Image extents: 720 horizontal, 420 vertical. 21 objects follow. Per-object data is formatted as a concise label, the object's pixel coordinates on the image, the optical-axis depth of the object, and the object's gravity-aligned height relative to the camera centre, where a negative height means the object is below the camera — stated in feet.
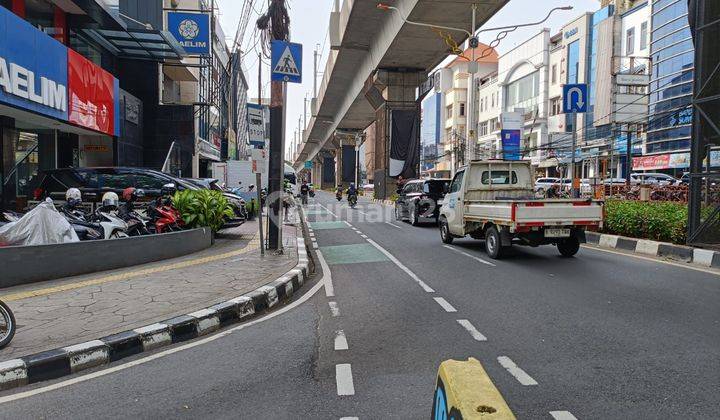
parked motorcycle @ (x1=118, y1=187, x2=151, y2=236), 33.96 -1.88
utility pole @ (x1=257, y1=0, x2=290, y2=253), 35.42 +2.10
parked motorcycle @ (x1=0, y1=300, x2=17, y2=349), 15.62 -4.07
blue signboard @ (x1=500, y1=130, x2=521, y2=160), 94.84 +10.08
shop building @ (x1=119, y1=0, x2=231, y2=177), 74.64 +16.92
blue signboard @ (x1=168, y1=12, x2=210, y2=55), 75.61 +23.49
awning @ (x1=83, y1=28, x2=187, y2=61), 62.54 +18.95
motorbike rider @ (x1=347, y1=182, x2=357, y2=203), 96.68 -0.31
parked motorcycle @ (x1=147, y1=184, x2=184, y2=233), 35.32 -1.90
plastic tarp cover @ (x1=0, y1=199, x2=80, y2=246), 25.04 -1.98
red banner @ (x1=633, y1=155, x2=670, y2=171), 122.11 +8.39
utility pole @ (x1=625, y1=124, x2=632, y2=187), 88.23 +5.73
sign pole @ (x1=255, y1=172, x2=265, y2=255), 32.61 -1.03
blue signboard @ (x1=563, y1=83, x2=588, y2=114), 51.21 +9.67
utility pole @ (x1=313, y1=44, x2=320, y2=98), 202.23 +45.96
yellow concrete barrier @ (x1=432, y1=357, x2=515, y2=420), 5.75 -2.39
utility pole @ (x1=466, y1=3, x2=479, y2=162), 74.28 +13.28
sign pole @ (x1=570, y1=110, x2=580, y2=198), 51.02 +7.12
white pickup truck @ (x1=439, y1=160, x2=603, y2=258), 31.55 -1.14
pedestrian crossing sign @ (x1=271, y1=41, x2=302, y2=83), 33.88 +8.49
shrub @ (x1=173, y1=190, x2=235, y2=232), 37.40 -1.22
